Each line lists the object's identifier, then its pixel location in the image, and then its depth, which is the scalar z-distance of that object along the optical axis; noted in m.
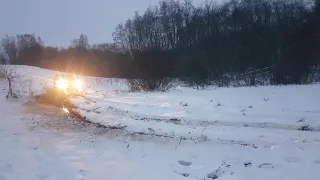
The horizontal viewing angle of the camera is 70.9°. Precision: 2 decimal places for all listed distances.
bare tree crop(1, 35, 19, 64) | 69.27
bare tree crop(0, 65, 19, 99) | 15.74
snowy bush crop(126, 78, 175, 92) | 17.65
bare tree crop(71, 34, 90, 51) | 70.91
